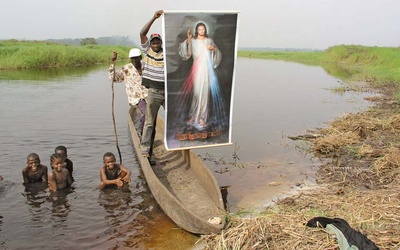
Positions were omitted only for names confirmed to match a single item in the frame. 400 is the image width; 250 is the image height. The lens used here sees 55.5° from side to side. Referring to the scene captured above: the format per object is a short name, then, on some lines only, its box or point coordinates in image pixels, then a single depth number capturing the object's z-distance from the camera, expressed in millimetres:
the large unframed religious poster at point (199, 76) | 4797
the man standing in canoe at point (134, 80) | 6594
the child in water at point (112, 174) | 5623
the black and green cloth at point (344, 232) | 3271
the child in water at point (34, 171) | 5586
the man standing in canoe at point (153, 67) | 5348
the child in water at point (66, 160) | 5695
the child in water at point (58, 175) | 5465
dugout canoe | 4043
